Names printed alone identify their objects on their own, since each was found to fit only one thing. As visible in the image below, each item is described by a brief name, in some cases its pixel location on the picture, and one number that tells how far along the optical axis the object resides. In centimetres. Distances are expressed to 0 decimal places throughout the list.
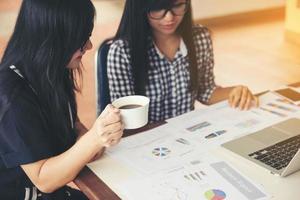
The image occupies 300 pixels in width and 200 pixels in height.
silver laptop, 150
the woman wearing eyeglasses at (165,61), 184
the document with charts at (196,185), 140
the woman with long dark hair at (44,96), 147
